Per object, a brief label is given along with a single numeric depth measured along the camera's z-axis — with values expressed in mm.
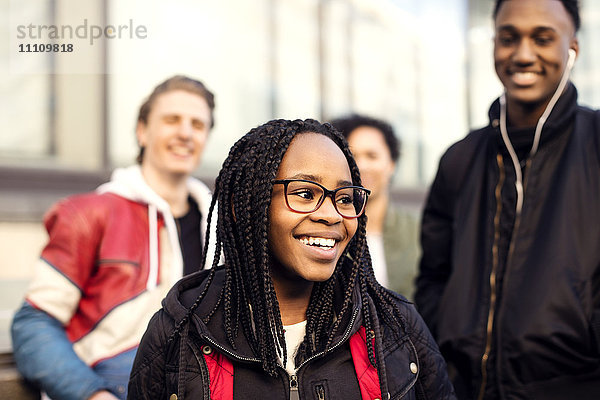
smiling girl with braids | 1943
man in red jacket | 2742
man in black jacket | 2641
